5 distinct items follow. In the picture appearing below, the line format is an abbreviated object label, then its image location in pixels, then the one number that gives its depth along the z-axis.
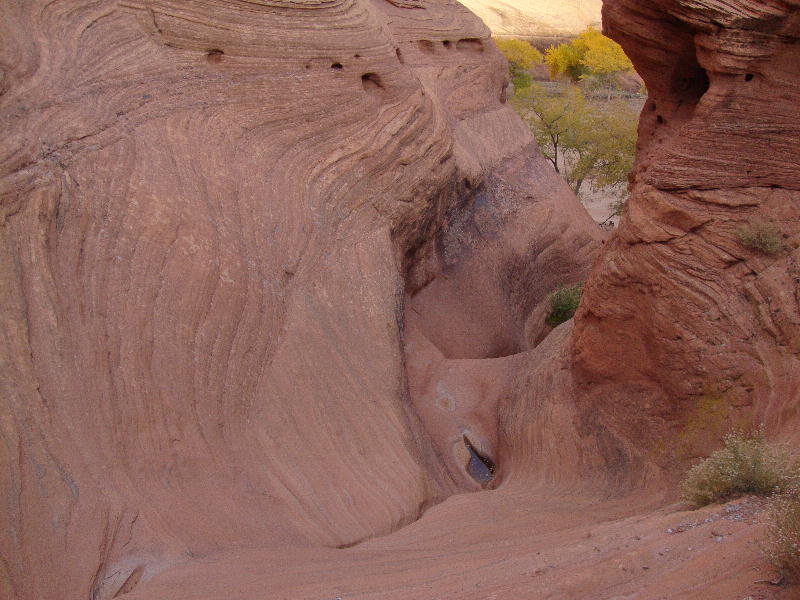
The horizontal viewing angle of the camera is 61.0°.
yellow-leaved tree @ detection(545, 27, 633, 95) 32.28
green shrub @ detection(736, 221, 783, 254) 6.80
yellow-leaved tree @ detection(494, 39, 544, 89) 31.84
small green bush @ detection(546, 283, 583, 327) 14.08
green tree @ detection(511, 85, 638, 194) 20.89
